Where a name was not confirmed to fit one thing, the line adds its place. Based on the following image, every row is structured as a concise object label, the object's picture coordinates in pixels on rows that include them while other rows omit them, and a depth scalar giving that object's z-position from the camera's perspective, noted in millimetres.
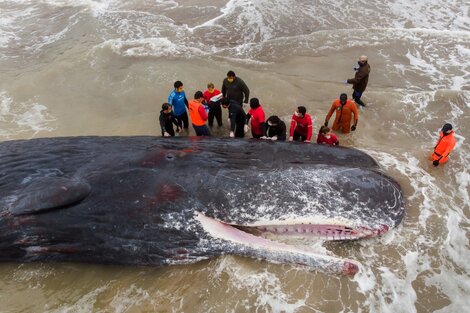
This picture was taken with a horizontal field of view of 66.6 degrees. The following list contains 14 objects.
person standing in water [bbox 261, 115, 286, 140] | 7844
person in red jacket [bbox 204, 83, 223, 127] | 9297
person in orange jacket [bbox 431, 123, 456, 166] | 7656
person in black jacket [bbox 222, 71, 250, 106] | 9367
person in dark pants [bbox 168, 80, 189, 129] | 9125
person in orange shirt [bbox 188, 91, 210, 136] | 8508
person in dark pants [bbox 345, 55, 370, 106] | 9898
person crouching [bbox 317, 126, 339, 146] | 7941
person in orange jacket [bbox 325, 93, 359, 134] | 8820
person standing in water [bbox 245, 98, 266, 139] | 8242
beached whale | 5504
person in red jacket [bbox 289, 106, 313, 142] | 8062
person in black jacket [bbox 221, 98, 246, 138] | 8383
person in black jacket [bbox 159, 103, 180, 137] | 8477
